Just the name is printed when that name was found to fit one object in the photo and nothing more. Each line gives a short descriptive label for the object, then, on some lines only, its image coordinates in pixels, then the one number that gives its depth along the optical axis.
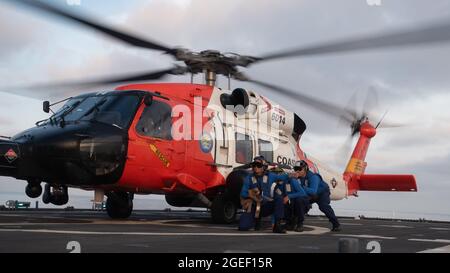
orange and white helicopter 10.19
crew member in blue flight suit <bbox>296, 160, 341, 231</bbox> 10.98
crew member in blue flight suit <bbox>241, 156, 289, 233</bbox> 10.66
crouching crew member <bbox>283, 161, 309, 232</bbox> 10.73
